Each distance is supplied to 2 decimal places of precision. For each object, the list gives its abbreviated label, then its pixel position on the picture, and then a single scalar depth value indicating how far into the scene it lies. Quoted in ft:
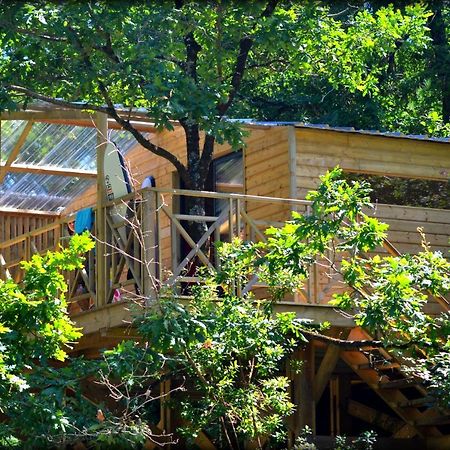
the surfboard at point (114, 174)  44.62
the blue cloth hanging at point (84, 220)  45.22
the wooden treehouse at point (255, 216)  42.34
